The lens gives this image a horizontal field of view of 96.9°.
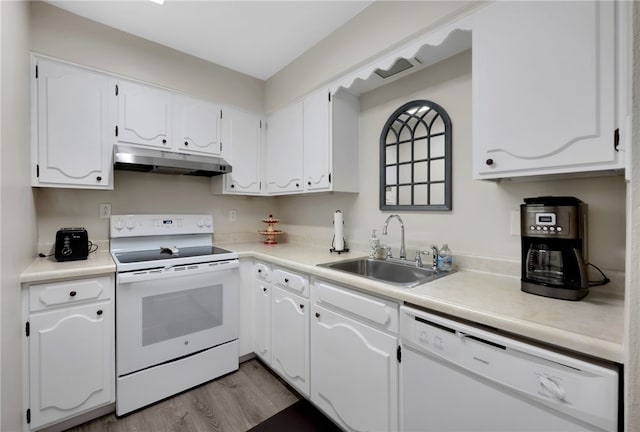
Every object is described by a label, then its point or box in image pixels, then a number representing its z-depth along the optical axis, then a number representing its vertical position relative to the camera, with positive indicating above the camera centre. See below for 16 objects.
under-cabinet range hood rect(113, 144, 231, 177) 1.91 +0.38
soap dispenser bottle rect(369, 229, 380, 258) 1.95 -0.21
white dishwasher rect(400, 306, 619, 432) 0.75 -0.53
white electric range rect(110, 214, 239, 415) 1.71 -0.65
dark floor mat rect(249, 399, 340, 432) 1.60 -1.21
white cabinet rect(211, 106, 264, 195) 2.54 +0.58
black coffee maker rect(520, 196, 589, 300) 1.03 -0.13
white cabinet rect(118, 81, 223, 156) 2.06 +0.74
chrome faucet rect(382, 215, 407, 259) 1.81 -0.15
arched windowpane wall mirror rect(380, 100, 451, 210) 1.72 +0.37
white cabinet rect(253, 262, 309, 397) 1.75 -0.74
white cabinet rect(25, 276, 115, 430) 1.47 -0.74
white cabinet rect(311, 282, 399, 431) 1.26 -0.72
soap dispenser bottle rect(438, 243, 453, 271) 1.56 -0.25
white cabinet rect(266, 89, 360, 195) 2.09 +0.56
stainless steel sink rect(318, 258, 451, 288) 1.68 -0.35
